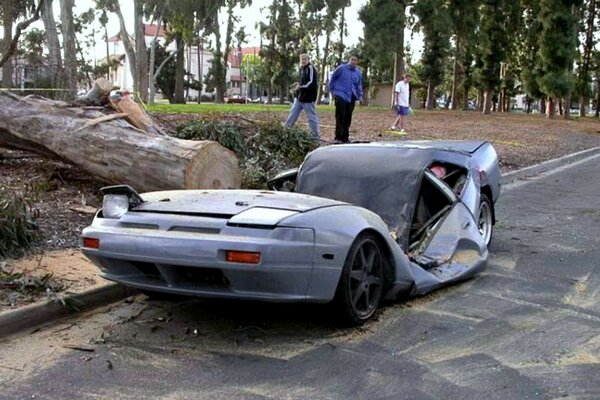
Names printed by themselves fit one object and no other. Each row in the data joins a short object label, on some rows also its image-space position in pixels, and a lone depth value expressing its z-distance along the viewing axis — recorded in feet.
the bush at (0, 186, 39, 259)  19.77
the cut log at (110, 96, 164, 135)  28.81
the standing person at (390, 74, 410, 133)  63.46
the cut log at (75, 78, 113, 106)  31.17
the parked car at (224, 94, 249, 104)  268.13
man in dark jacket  42.78
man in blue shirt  45.91
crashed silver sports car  13.96
